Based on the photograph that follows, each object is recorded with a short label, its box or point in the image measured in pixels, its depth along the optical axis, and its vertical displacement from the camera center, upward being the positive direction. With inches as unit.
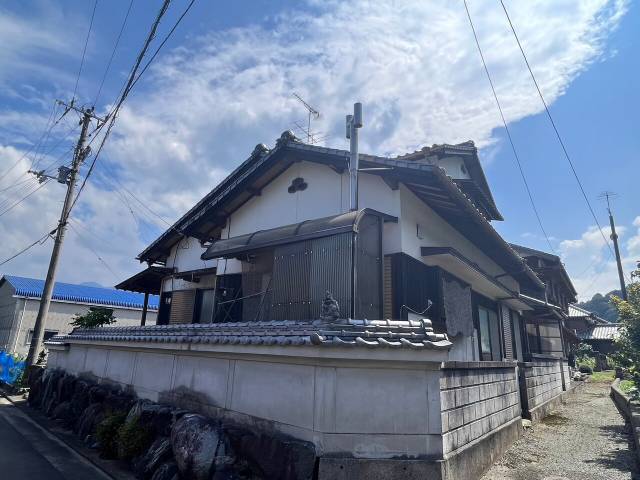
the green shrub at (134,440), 280.7 -69.1
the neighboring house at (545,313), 694.5 +78.1
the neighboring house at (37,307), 1043.9 +92.1
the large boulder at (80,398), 422.0 -63.0
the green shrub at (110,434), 306.4 -73.2
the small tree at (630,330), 367.6 +29.8
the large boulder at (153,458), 245.1 -72.5
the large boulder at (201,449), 210.7 -57.7
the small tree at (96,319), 603.8 +33.7
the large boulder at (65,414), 432.1 -84.1
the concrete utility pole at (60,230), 669.3 +187.5
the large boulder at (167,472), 225.8 -73.9
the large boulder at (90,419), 366.3 -74.3
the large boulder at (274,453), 185.9 -52.8
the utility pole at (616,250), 1123.0 +325.9
